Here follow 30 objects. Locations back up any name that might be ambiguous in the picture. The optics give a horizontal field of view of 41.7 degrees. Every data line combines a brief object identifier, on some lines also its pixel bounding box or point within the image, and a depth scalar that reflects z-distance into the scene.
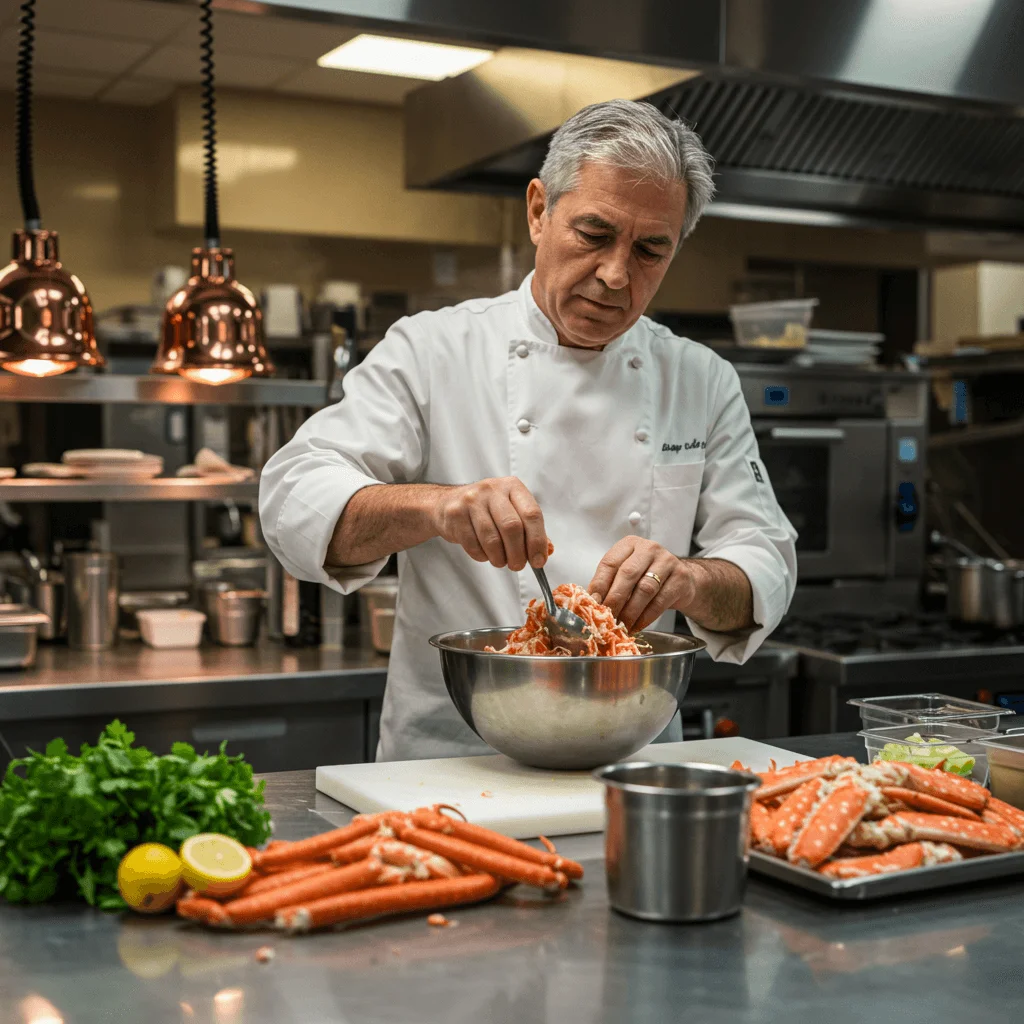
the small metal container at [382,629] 3.45
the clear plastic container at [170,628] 3.54
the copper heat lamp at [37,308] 2.56
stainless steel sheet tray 1.26
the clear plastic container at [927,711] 1.73
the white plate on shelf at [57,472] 3.50
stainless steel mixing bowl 1.60
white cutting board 1.52
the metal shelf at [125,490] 3.28
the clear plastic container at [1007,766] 1.59
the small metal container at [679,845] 1.18
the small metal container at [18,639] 3.13
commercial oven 4.31
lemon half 1.19
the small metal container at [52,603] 3.55
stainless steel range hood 2.92
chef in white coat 1.94
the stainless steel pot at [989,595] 3.99
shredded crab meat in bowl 1.75
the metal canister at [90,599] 3.51
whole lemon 1.20
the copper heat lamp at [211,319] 2.75
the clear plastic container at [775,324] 4.47
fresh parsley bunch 1.23
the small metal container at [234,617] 3.62
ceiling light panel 5.75
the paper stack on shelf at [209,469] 3.70
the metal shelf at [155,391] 3.30
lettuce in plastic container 1.62
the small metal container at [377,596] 3.54
